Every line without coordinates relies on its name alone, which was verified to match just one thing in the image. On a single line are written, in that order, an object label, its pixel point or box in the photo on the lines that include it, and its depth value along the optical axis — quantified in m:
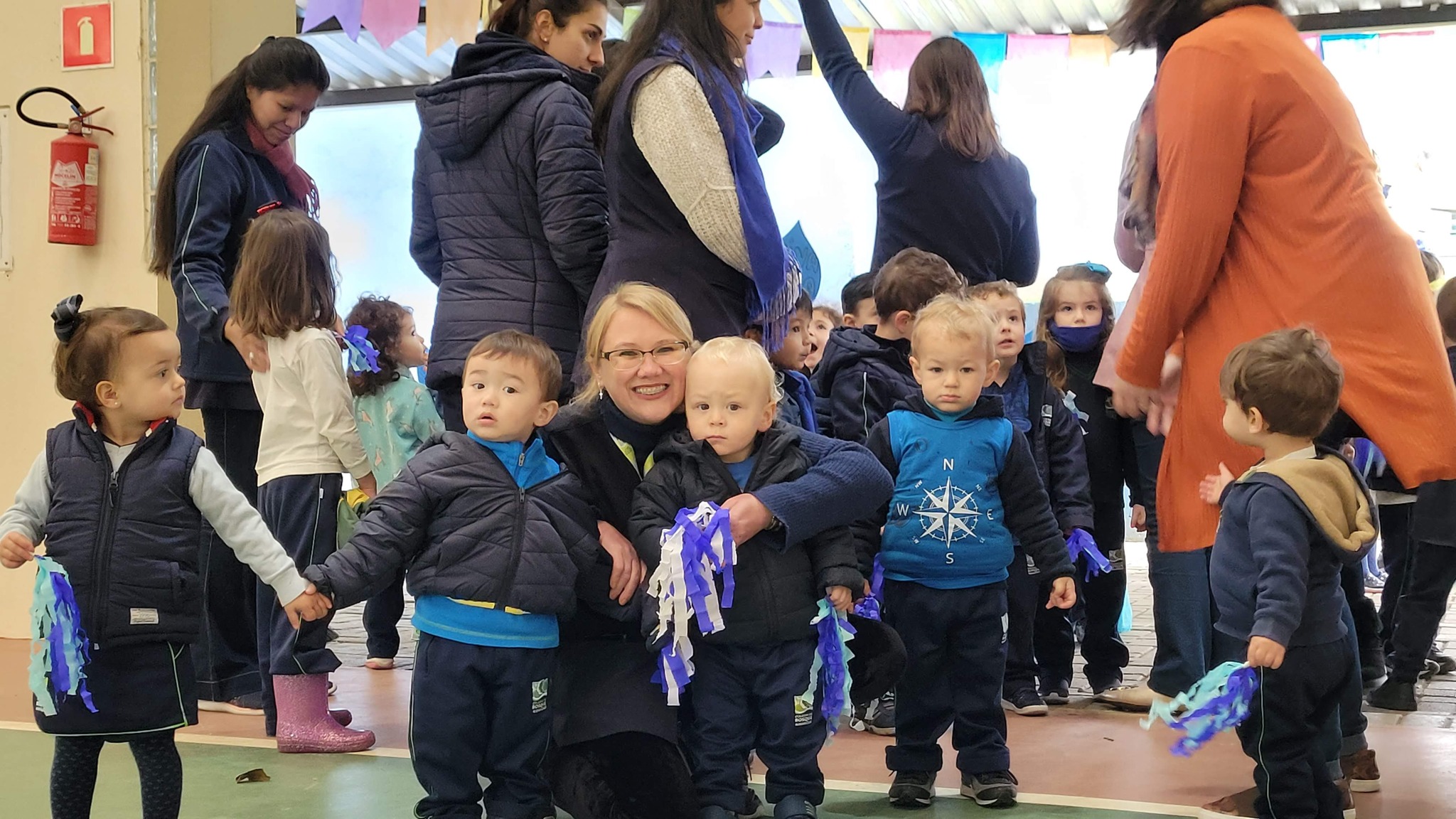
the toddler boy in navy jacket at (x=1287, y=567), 2.45
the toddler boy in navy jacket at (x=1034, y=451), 3.88
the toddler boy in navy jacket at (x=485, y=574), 2.62
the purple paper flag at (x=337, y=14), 5.78
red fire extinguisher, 5.05
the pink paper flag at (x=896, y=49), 7.46
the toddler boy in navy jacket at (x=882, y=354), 3.58
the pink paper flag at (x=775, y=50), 7.32
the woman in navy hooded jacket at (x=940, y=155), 3.90
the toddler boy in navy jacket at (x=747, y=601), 2.69
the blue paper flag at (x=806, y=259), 4.20
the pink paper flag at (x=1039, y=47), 7.53
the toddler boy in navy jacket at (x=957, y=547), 3.02
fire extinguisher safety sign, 5.13
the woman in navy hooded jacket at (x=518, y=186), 3.14
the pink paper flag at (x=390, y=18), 5.89
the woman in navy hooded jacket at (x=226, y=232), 3.87
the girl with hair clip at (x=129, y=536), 2.53
